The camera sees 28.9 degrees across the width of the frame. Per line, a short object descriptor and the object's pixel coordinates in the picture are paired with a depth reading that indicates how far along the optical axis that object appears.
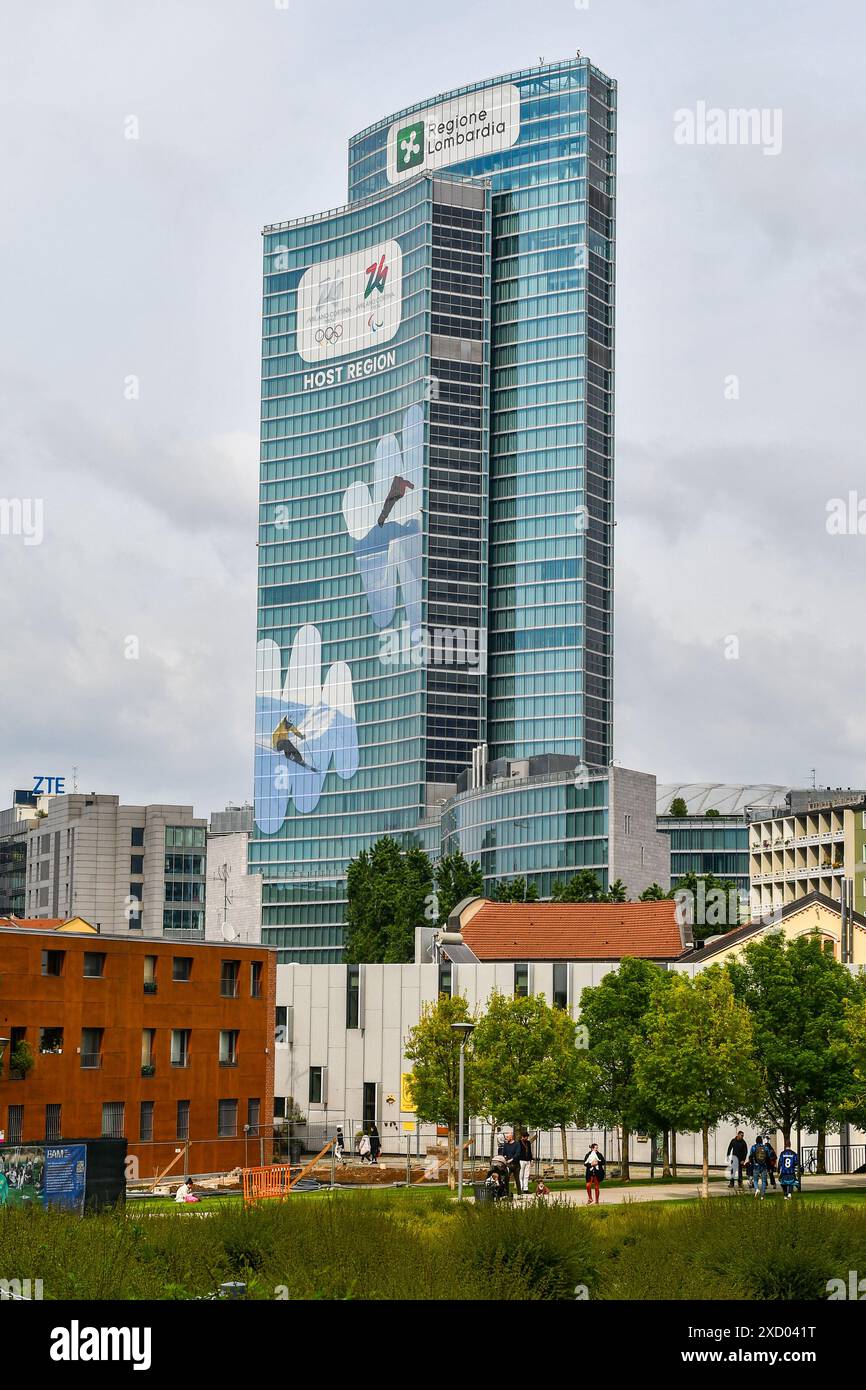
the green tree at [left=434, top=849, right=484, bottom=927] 131.62
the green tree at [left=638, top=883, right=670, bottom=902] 130.50
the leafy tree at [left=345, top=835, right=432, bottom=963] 135.38
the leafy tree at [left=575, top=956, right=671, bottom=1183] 59.25
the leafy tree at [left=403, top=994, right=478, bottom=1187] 62.69
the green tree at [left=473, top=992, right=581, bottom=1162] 58.69
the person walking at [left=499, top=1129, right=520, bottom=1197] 50.31
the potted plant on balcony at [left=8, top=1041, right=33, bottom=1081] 64.38
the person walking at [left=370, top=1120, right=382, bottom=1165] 69.18
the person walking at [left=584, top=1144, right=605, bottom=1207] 47.97
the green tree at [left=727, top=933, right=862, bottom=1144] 56.97
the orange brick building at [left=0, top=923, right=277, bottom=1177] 66.31
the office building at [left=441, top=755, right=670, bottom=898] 164.62
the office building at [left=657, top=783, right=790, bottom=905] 190.38
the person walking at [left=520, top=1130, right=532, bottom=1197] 52.33
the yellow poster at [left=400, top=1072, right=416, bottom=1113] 74.81
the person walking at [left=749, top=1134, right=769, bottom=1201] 48.53
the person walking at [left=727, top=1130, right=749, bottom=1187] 55.38
